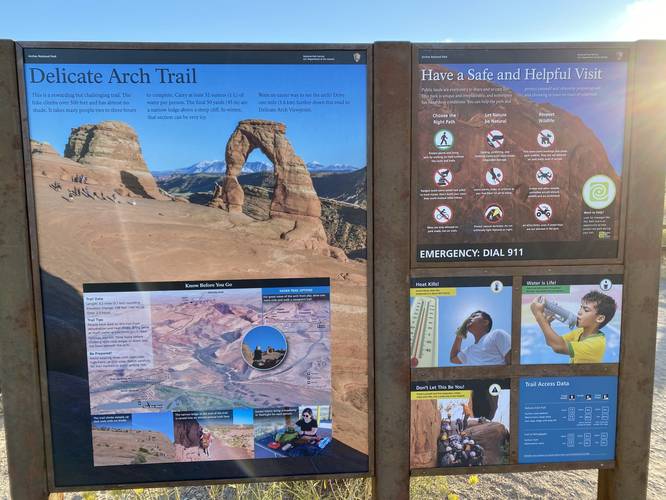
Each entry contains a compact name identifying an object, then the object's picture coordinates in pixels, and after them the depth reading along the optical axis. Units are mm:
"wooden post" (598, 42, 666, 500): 2346
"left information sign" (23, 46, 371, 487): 2248
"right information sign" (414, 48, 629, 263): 2301
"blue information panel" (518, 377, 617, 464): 2502
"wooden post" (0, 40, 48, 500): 2205
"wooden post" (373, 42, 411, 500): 2264
